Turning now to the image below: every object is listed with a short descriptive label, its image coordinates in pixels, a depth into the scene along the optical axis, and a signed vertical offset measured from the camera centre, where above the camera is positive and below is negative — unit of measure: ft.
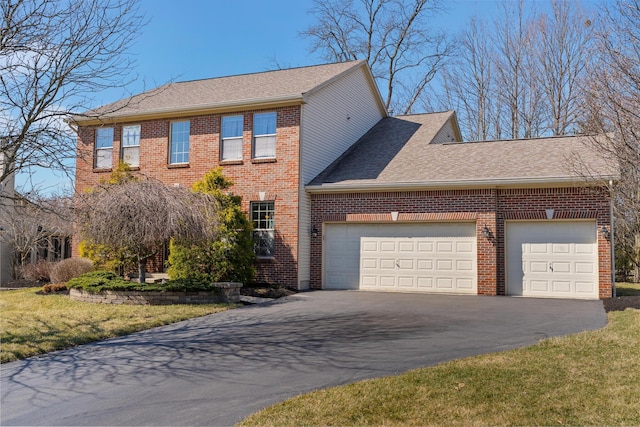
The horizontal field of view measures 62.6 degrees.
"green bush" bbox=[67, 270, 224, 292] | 40.78 -3.58
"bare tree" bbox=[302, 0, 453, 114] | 105.70 +39.74
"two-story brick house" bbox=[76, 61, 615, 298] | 46.93 +5.21
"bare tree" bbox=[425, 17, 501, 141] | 97.30 +24.90
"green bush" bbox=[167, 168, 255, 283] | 46.65 -1.22
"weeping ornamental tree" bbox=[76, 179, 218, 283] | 40.86 +1.75
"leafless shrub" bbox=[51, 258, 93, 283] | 53.06 -3.08
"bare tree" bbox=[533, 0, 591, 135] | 83.82 +27.73
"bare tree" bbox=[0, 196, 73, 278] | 48.85 +0.33
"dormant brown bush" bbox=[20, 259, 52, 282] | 60.18 -3.88
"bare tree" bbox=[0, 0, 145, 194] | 24.79 +7.49
